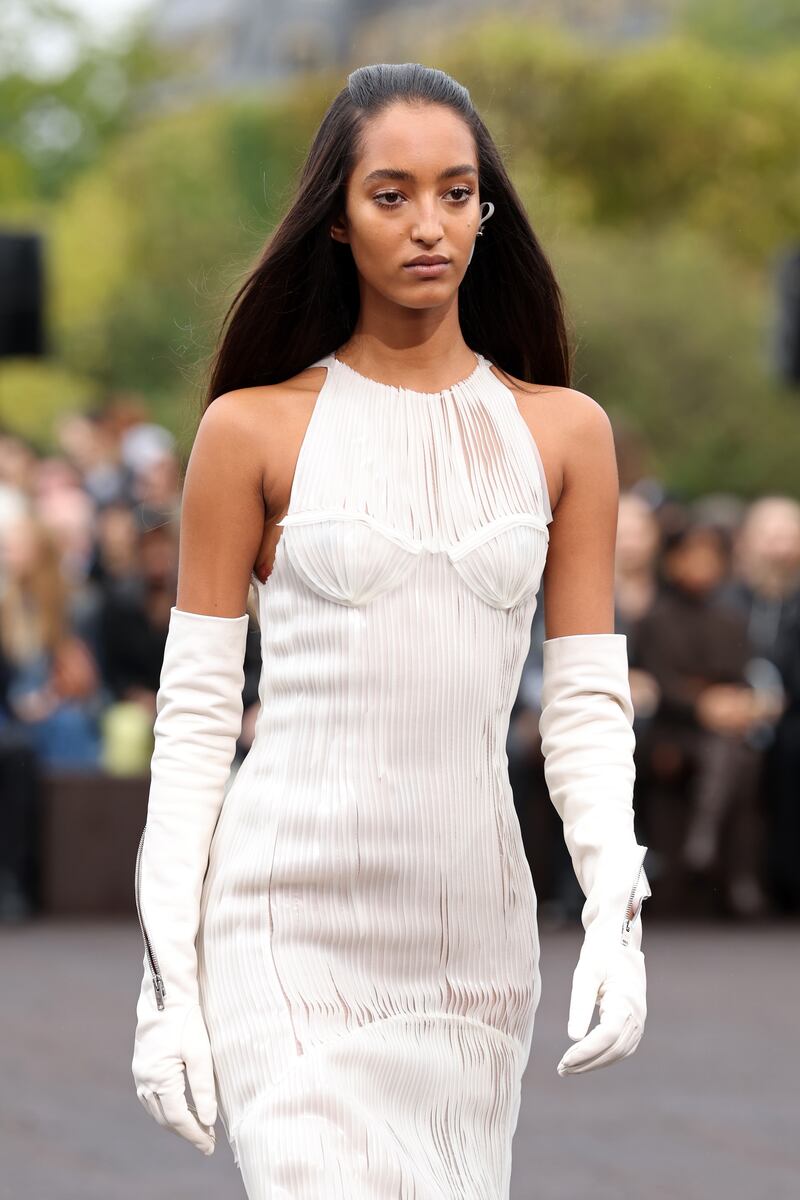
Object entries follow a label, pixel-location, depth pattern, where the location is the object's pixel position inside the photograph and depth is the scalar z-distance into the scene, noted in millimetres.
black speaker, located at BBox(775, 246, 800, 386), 13266
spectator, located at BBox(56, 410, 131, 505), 14531
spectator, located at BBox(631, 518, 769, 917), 12586
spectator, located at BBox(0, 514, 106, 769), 12297
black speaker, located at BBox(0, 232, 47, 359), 13312
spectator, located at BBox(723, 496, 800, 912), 12812
